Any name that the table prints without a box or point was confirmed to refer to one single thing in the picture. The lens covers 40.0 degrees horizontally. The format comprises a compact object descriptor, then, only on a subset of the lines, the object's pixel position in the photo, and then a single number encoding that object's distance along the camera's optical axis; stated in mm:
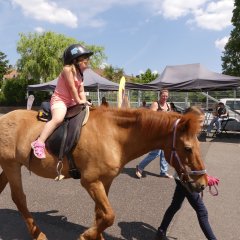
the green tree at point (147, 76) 54500
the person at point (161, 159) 6734
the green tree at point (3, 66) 57000
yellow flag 6879
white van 16438
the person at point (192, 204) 3496
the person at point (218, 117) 15062
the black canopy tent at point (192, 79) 13459
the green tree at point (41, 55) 36844
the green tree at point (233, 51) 36469
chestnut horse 3213
